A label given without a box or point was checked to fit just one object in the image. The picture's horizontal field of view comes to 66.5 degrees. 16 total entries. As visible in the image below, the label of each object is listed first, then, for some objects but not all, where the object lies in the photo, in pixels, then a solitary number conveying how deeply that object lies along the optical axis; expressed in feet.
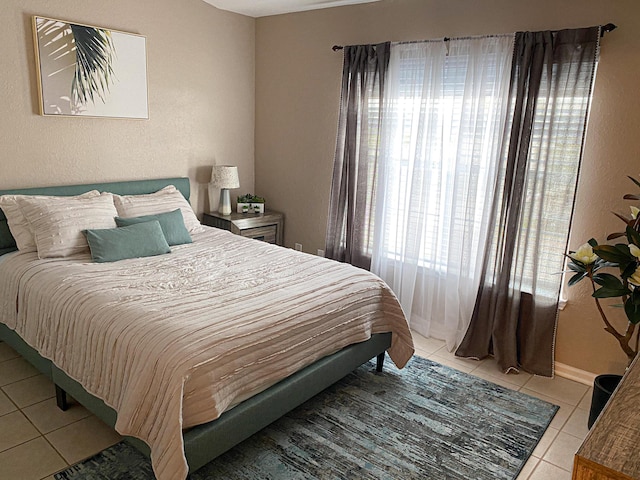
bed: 6.82
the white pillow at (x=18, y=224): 10.62
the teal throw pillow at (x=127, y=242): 10.41
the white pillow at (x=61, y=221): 10.34
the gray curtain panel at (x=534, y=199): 9.77
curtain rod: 9.17
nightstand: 14.55
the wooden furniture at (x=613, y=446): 3.06
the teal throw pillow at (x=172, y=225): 11.90
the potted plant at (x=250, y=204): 15.61
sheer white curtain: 11.06
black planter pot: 8.71
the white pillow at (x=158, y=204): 12.03
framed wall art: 11.21
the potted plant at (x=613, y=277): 7.94
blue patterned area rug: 7.64
